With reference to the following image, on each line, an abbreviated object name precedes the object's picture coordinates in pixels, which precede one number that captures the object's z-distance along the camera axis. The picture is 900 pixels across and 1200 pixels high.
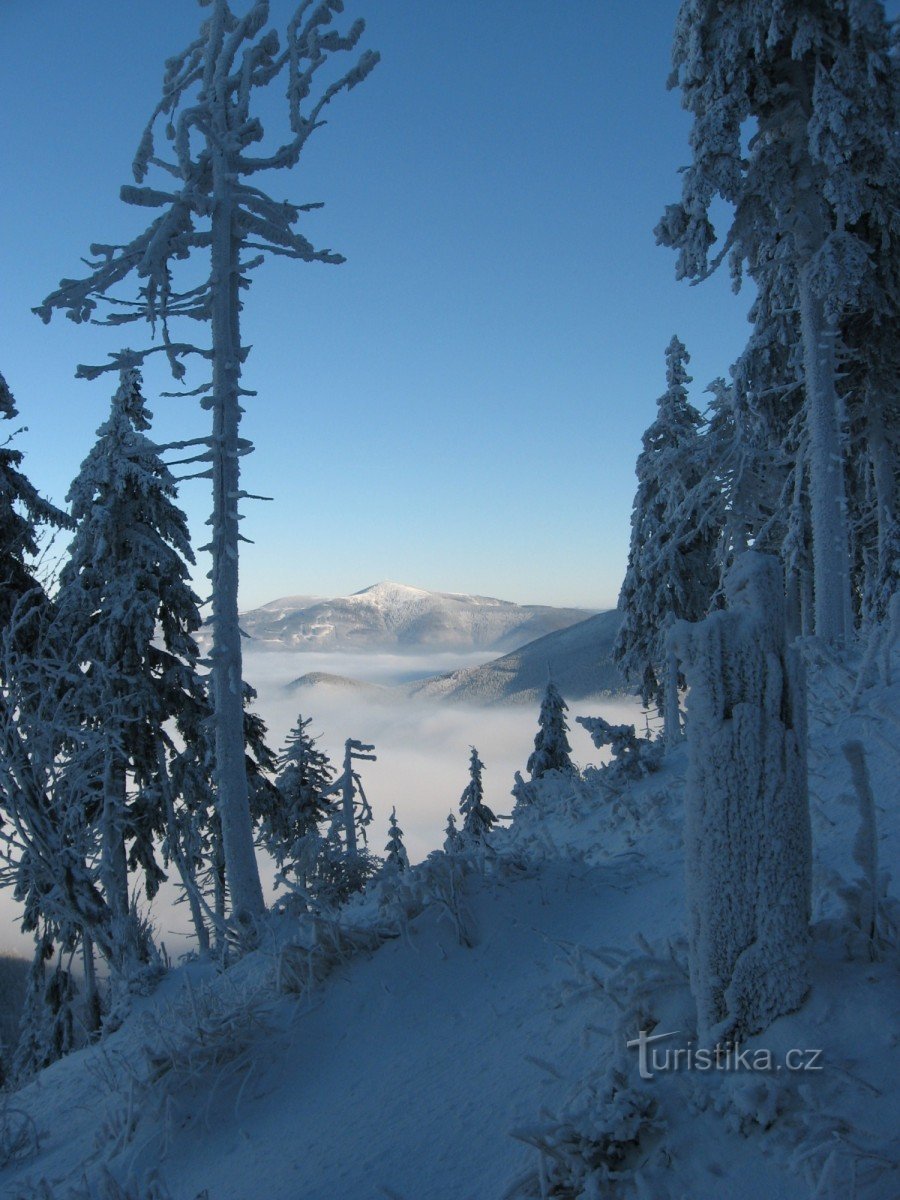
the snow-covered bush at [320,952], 5.98
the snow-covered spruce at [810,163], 10.77
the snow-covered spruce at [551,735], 24.89
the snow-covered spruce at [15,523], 14.03
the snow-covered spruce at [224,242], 11.75
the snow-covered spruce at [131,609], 15.75
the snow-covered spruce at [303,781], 23.75
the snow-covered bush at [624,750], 8.57
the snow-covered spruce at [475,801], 25.51
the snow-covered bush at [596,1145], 3.20
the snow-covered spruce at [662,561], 22.67
